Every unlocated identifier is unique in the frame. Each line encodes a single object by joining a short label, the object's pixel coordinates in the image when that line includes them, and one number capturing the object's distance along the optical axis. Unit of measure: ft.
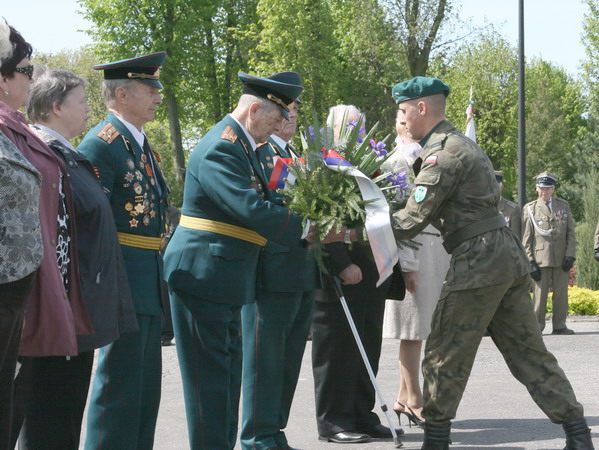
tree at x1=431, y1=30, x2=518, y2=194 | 167.53
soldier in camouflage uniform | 17.94
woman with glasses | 12.16
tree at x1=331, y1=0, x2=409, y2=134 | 117.50
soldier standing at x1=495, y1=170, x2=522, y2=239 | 46.14
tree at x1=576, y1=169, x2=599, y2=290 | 69.78
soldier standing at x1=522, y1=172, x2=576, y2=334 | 46.88
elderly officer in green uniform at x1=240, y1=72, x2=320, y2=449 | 18.90
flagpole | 75.00
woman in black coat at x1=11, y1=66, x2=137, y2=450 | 14.17
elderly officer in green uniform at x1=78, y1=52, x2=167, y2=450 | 15.58
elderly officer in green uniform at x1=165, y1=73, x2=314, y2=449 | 16.76
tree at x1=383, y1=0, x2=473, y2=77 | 112.88
